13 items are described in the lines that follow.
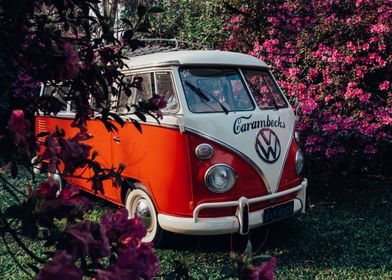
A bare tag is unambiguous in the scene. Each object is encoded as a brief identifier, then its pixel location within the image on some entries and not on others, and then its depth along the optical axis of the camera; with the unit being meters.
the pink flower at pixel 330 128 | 6.95
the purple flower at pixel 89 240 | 1.21
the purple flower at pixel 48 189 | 1.36
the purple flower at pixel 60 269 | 1.14
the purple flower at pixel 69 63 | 1.45
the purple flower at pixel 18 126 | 1.24
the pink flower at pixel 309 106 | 7.27
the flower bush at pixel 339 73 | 6.95
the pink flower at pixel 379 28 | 6.79
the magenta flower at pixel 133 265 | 1.16
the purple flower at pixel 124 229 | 1.43
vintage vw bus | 4.13
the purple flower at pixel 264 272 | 1.38
